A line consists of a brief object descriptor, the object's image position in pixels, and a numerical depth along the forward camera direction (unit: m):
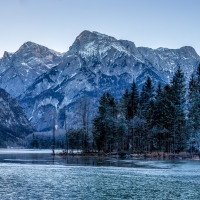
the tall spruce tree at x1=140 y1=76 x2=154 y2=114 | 122.62
